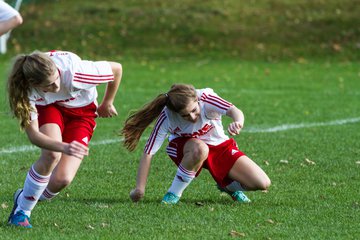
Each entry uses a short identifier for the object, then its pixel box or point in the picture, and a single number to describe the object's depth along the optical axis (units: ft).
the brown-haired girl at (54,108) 39.78
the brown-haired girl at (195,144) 46.62
